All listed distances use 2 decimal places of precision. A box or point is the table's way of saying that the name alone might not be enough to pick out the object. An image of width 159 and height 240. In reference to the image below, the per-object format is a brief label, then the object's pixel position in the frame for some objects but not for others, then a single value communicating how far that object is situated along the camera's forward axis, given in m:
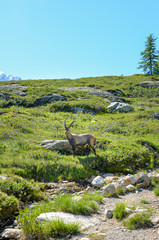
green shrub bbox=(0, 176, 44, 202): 7.58
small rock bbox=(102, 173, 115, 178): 10.99
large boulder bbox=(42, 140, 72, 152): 13.45
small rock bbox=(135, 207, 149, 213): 6.12
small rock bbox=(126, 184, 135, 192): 8.84
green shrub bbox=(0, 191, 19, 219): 6.52
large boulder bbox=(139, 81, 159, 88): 48.99
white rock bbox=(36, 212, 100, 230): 5.51
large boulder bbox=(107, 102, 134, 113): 28.51
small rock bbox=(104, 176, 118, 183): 10.05
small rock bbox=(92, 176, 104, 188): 9.52
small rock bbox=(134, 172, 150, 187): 9.19
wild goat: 12.82
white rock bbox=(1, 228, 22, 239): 5.42
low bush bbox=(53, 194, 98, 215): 6.34
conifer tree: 67.12
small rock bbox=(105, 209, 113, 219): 6.16
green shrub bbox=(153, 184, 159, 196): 7.83
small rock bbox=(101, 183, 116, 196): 8.35
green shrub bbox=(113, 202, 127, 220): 5.93
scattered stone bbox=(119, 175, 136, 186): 9.36
